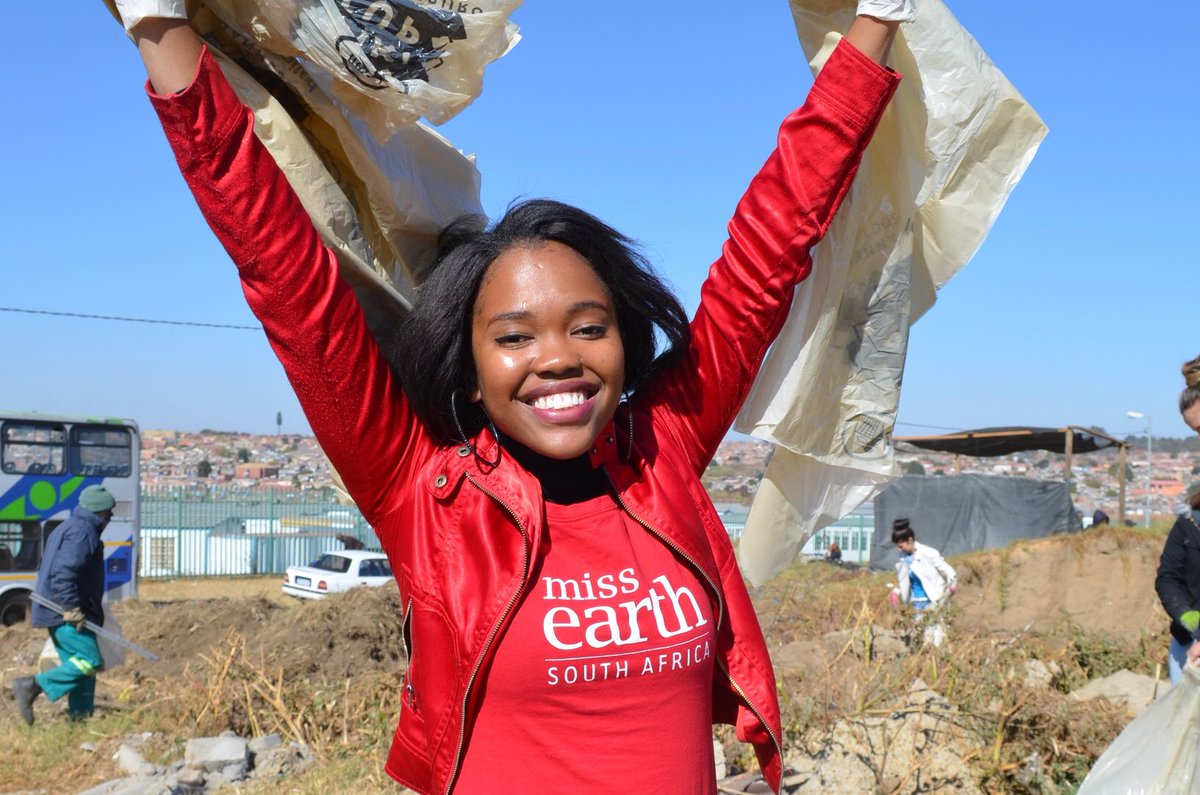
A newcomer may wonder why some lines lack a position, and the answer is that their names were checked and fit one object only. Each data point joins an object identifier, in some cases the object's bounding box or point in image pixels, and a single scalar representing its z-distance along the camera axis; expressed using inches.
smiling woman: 69.2
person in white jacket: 364.2
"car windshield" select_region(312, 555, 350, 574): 748.0
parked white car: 722.2
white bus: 574.9
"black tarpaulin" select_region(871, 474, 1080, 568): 853.2
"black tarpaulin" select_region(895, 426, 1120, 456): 830.5
